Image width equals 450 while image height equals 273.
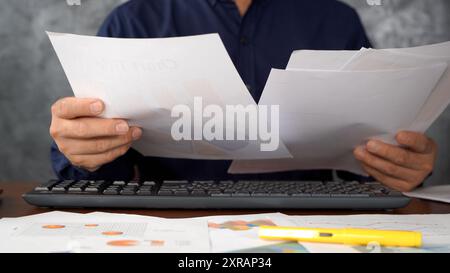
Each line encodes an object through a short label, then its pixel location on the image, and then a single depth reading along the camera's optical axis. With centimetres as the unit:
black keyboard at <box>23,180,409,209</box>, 54
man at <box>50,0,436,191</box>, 81
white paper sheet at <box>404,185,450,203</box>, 63
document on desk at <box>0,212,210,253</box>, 39
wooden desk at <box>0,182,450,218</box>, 53
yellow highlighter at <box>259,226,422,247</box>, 40
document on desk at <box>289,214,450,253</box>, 40
